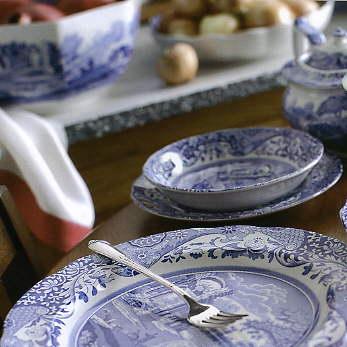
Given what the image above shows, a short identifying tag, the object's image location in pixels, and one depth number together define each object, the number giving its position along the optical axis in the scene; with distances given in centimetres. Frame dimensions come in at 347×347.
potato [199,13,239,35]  178
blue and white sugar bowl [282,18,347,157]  124
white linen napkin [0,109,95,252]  137
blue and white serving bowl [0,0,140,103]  159
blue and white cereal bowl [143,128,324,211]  122
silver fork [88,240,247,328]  93
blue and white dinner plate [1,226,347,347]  91
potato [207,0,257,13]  181
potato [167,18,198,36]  183
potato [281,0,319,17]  182
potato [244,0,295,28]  177
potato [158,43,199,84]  172
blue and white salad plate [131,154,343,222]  112
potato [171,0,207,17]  183
